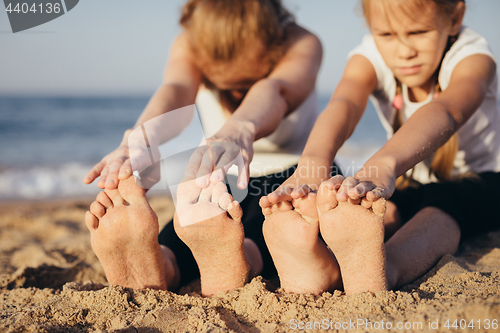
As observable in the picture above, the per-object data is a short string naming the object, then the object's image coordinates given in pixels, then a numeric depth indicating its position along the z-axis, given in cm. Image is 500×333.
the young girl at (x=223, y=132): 95
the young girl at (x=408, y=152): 82
